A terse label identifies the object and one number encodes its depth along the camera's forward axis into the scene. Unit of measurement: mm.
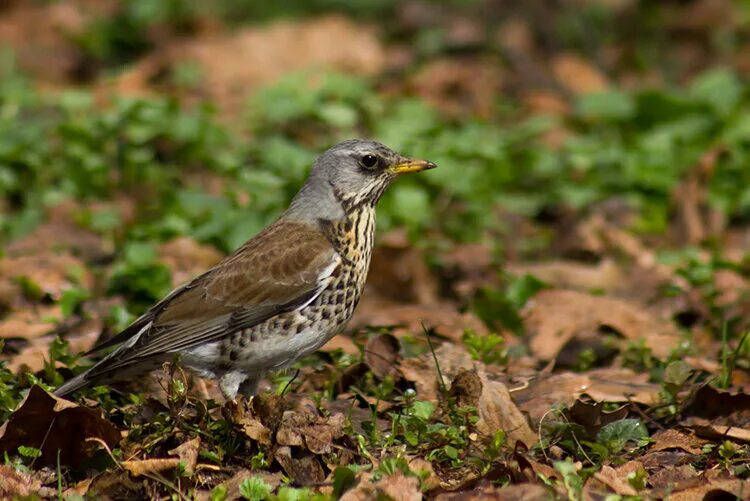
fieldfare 11180
